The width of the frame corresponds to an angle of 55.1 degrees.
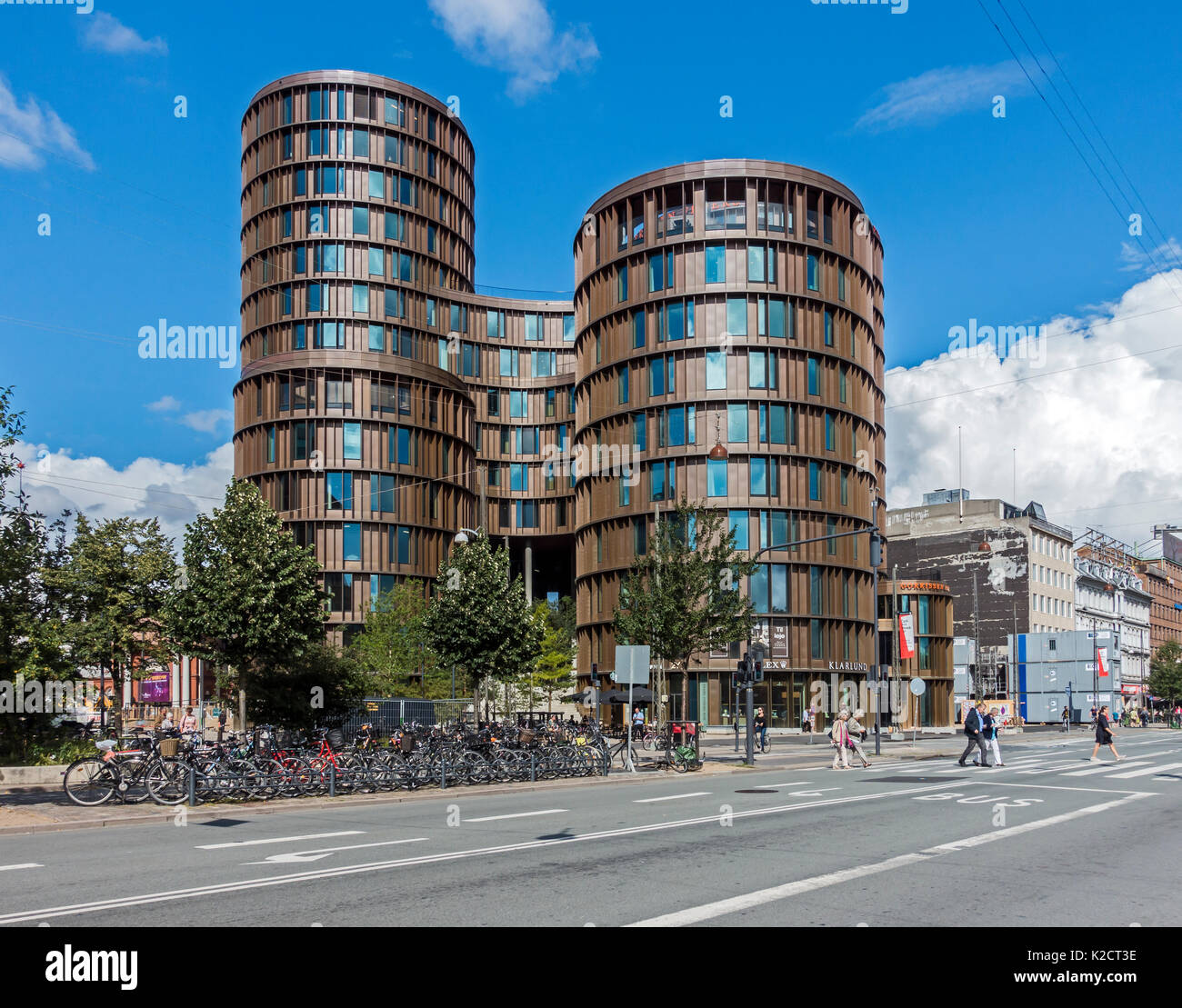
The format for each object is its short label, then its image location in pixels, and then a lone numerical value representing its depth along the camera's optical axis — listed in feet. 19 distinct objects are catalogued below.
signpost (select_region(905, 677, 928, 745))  144.15
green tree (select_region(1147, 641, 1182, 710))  380.37
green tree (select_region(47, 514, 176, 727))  120.98
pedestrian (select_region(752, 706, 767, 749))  135.13
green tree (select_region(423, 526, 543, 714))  132.67
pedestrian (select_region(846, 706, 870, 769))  102.47
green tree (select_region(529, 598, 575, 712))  201.16
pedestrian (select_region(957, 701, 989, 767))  101.09
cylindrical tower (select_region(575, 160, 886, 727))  207.51
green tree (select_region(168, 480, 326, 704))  105.40
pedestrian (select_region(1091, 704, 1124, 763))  104.73
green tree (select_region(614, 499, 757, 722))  112.68
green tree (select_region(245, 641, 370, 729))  112.78
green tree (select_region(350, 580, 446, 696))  173.58
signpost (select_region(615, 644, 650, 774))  86.63
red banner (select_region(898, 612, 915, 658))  201.76
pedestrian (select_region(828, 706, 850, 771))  100.68
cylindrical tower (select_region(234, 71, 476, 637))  252.21
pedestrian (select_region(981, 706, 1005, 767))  101.91
